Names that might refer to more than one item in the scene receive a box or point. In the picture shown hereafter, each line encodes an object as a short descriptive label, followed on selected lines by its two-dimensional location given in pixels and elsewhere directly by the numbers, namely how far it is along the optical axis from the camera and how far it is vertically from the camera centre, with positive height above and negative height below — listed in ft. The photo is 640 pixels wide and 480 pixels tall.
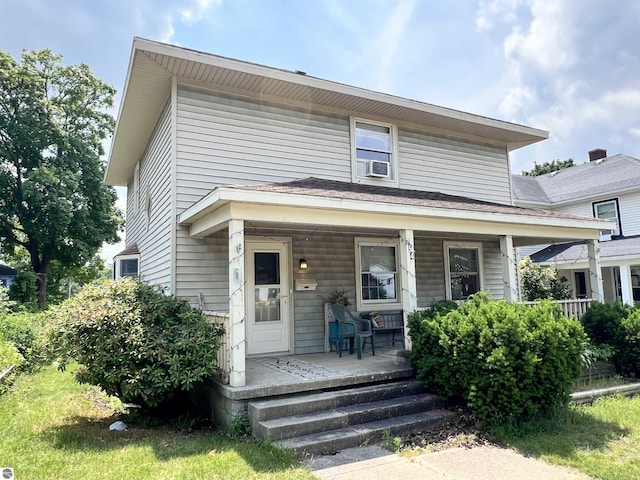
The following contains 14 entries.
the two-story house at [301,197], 21.25 +4.90
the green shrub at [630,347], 23.70 -3.73
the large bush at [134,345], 16.40 -1.98
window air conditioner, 29.30 +8.35
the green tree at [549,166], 116.67 +32.61
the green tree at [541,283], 44.80 -0.01
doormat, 19.01 -3.78
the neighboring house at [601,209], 48.92 +9.52
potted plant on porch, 26.89 -0.77
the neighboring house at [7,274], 86.10 +5.23
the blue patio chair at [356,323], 23.50 -2.00
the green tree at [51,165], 65.00 +21.46
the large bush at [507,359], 16.24 -2.95
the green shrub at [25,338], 28.98 -2.71
